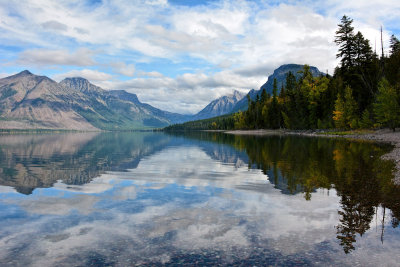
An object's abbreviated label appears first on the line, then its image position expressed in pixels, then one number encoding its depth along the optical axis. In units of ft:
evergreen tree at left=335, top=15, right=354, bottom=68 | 285.23
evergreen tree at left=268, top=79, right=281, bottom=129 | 477.77
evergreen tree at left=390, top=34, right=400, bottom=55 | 328.62
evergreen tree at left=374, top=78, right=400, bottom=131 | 221.25
